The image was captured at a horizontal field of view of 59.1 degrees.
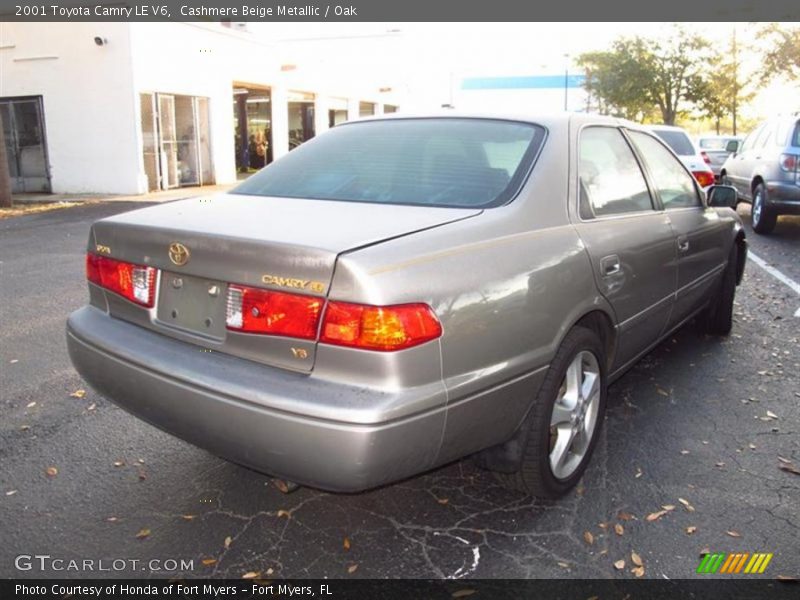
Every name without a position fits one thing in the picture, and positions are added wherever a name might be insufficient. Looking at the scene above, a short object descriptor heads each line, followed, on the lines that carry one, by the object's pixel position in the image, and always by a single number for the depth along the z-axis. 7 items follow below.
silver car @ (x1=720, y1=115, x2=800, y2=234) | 10.02
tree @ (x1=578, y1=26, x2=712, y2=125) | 43.12
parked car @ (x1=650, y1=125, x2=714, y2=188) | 11.96
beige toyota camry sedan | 2.27
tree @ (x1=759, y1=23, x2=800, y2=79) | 28.06
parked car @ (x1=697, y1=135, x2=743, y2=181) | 21.29
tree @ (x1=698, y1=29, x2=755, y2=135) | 35.31
